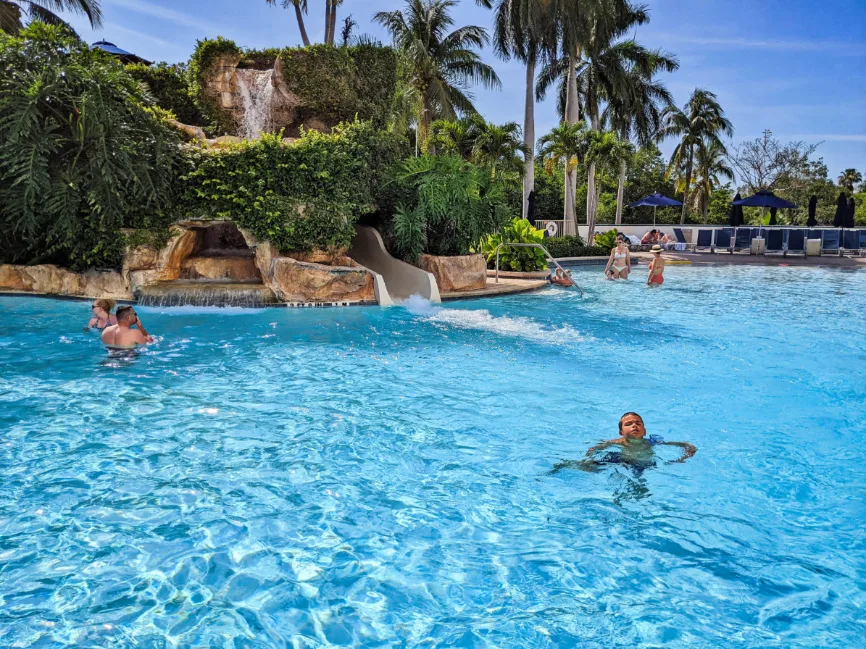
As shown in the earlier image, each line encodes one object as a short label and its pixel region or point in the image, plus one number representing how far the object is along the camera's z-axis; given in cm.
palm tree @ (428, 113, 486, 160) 2523
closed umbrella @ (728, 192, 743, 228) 3694
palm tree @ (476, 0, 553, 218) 2939
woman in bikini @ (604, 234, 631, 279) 1897
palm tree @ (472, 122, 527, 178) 2522
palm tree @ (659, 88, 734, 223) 4581
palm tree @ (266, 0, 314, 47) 3594
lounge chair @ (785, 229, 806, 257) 3014
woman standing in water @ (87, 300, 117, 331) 1048
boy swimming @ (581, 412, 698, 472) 565
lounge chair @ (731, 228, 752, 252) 3212
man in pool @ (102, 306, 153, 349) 965
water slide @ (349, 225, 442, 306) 1564
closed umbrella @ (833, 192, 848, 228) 3391
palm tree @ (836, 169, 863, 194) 6253
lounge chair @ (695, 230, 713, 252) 3400
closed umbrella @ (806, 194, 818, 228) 3612
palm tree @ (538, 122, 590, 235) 2803
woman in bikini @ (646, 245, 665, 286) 1802
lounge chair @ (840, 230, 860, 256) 3069
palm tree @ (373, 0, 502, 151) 3016
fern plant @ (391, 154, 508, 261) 1622
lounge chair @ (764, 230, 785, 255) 3106
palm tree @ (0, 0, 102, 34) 2669
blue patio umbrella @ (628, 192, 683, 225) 3808
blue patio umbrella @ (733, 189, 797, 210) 3566
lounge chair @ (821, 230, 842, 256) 3032
